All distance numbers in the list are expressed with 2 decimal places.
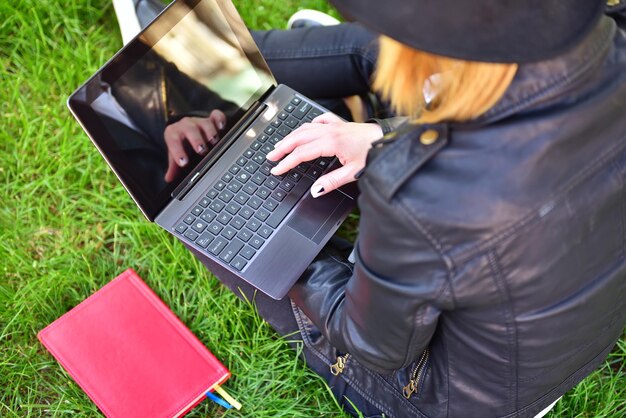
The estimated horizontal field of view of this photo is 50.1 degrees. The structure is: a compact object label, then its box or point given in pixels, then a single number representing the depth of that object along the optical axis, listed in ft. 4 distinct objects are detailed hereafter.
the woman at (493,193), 2.88
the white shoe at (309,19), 7.01
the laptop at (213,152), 4.80
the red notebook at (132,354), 5.49
